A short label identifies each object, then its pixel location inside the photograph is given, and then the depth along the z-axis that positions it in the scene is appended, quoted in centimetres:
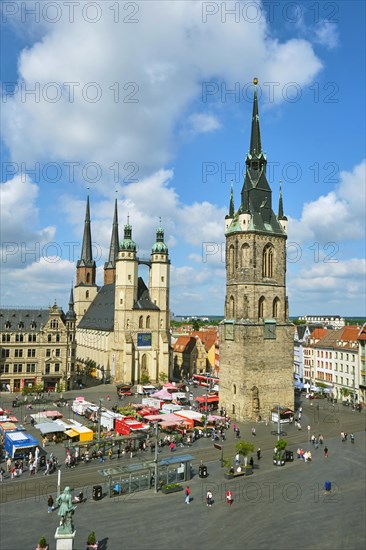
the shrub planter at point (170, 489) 2897
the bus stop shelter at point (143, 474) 2844
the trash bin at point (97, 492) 2748
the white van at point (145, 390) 6931
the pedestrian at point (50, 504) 2528
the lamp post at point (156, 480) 2934
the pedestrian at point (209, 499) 2661
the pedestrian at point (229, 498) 2688
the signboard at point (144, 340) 7888
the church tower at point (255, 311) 5219
